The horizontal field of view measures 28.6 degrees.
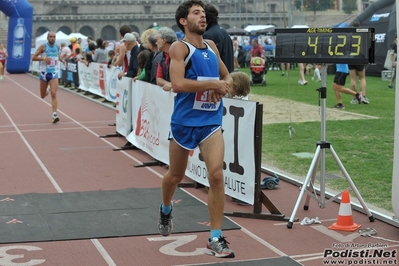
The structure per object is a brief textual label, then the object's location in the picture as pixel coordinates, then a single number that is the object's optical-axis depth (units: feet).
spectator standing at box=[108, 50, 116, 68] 72.88
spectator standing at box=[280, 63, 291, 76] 123.86
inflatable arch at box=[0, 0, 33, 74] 134.12
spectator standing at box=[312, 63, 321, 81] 100.73
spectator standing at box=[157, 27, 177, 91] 33.86
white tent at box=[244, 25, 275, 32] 188.22
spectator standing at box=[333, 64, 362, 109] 61.00
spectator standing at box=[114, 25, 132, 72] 50.26
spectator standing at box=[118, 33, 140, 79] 47.01
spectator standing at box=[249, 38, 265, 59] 103.55
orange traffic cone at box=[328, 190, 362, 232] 23.73
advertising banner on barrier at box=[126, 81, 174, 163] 35.58
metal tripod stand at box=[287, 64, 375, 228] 24.70
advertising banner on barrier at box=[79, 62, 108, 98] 76.84
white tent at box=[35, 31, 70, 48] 176.44
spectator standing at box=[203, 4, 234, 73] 31.85
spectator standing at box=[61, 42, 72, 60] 108.37
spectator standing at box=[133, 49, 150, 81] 42.84
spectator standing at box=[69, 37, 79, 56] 109.29
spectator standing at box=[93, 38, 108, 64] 82.79
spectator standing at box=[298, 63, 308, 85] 91.99
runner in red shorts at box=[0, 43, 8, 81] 123.65
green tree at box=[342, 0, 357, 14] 352.28
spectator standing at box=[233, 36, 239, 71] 148.97
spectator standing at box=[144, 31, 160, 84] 38.96
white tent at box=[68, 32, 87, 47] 186.11
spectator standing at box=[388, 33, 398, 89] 82.52
